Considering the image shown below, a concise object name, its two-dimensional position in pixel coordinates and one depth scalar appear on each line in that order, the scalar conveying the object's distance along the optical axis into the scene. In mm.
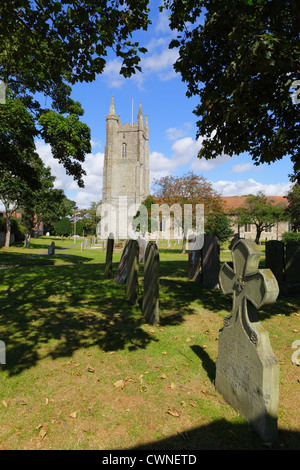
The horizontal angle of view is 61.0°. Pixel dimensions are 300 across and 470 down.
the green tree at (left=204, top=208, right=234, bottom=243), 29100
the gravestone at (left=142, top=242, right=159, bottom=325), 6215
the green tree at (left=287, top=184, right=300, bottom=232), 29617
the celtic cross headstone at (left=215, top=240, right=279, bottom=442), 2836
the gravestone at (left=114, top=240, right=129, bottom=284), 10094
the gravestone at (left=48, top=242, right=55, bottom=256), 21172
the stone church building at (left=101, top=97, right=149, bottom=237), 71938
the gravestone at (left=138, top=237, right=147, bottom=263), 16344
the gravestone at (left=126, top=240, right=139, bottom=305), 7578
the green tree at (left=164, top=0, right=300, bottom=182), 5656
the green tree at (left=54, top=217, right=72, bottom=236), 71312
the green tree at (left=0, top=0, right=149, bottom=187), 5023
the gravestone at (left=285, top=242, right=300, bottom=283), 9812
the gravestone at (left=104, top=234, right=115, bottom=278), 11453
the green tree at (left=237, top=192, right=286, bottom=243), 43156
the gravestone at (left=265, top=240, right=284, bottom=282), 10164
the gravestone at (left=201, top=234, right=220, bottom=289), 9766
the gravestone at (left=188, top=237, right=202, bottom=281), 10969
